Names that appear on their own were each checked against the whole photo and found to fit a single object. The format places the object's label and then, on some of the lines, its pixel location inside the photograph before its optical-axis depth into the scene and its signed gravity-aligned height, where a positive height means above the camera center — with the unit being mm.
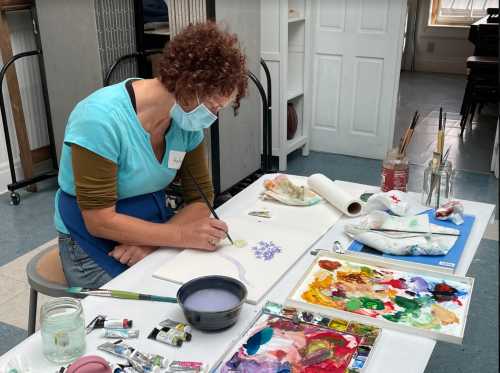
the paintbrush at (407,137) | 1568 -429
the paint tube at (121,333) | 967 -593
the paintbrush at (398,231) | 1337 -584
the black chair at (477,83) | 4383 -814
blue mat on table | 1215 -601
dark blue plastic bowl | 955 -553
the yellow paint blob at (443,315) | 995 -590
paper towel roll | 1478 -564
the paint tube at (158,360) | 890 -590
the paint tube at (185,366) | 876 -589
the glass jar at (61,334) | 889 -546
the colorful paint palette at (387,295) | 993 -590
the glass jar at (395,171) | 1588 -531
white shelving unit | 3404 -516
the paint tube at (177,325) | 984 -593
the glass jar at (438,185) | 1526 -548
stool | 1420 -750
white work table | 908 -598
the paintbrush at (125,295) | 1076 -591
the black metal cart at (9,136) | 3023 -830
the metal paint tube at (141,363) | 877 -589
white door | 3676 -624
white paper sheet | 1166 -595
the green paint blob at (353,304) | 1038 -590
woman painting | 1249 -394
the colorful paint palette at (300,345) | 888 -593
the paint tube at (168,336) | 946 -590
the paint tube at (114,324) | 986 -587
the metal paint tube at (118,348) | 915 -590
